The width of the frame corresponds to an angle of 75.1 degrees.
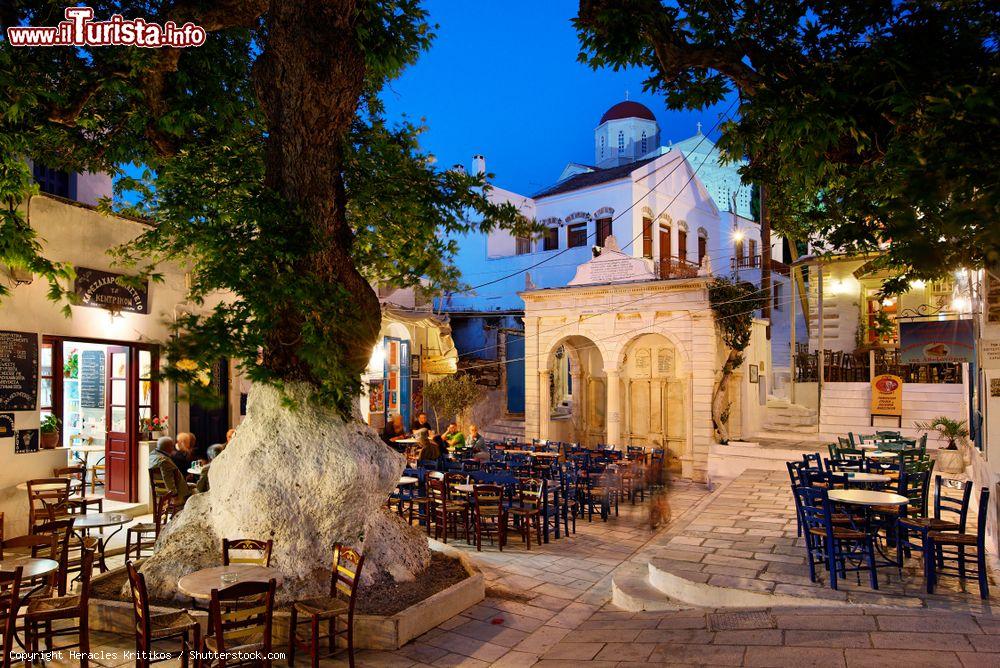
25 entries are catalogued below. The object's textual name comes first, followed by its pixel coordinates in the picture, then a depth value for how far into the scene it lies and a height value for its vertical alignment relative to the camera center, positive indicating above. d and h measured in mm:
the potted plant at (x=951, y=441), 14523 -1929
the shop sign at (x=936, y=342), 12797 +394
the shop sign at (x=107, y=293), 11148 +1391
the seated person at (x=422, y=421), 16128 -1365
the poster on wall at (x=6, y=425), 10008 -829
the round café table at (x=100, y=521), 7690 -1831
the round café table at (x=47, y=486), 10045 -1833
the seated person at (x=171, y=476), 9836 -1634
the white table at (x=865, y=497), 7059 -1530
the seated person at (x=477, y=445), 14448 -1861
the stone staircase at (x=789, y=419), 21156 -1905
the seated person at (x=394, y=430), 17367 -1698
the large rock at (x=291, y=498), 6777 -1389
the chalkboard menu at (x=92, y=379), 13031 -178
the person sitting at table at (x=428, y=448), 13297 -1686
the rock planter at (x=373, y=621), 6066 -2447
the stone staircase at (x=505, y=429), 23250 -2354
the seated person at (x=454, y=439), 15713 -1778
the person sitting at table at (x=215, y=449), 11773 -1478
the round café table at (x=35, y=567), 5586 -1740
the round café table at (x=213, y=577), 5196 -1764
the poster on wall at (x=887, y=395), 18391 -966
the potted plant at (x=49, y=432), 10594 -1010
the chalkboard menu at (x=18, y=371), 9984 +2
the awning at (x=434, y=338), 20016 +964
